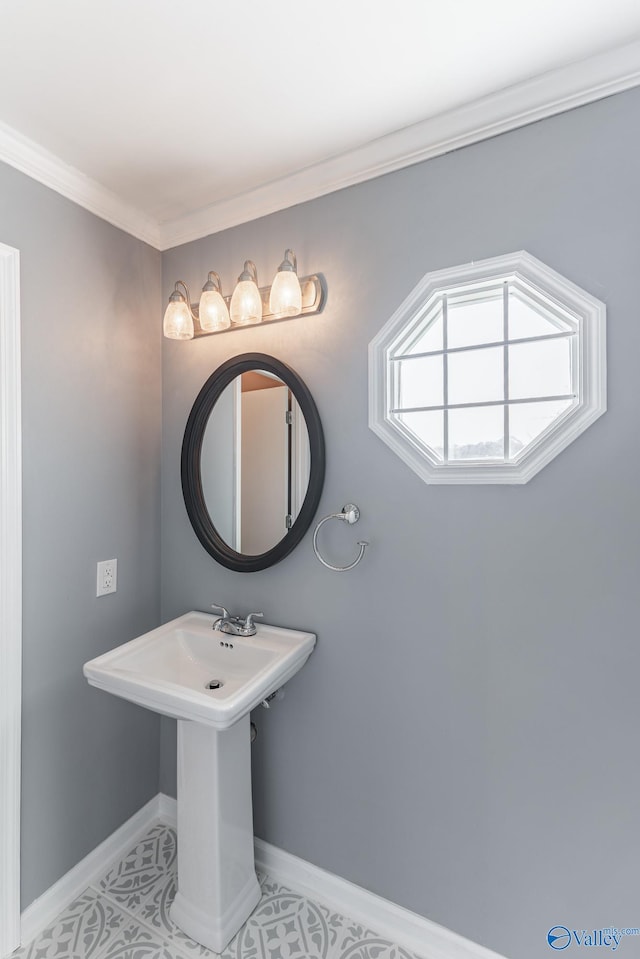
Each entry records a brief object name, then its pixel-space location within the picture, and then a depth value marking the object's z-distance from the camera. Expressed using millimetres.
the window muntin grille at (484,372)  1233
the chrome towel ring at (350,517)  1461
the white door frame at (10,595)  1362
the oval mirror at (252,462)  1560
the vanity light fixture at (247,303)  1456
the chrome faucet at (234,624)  1595
